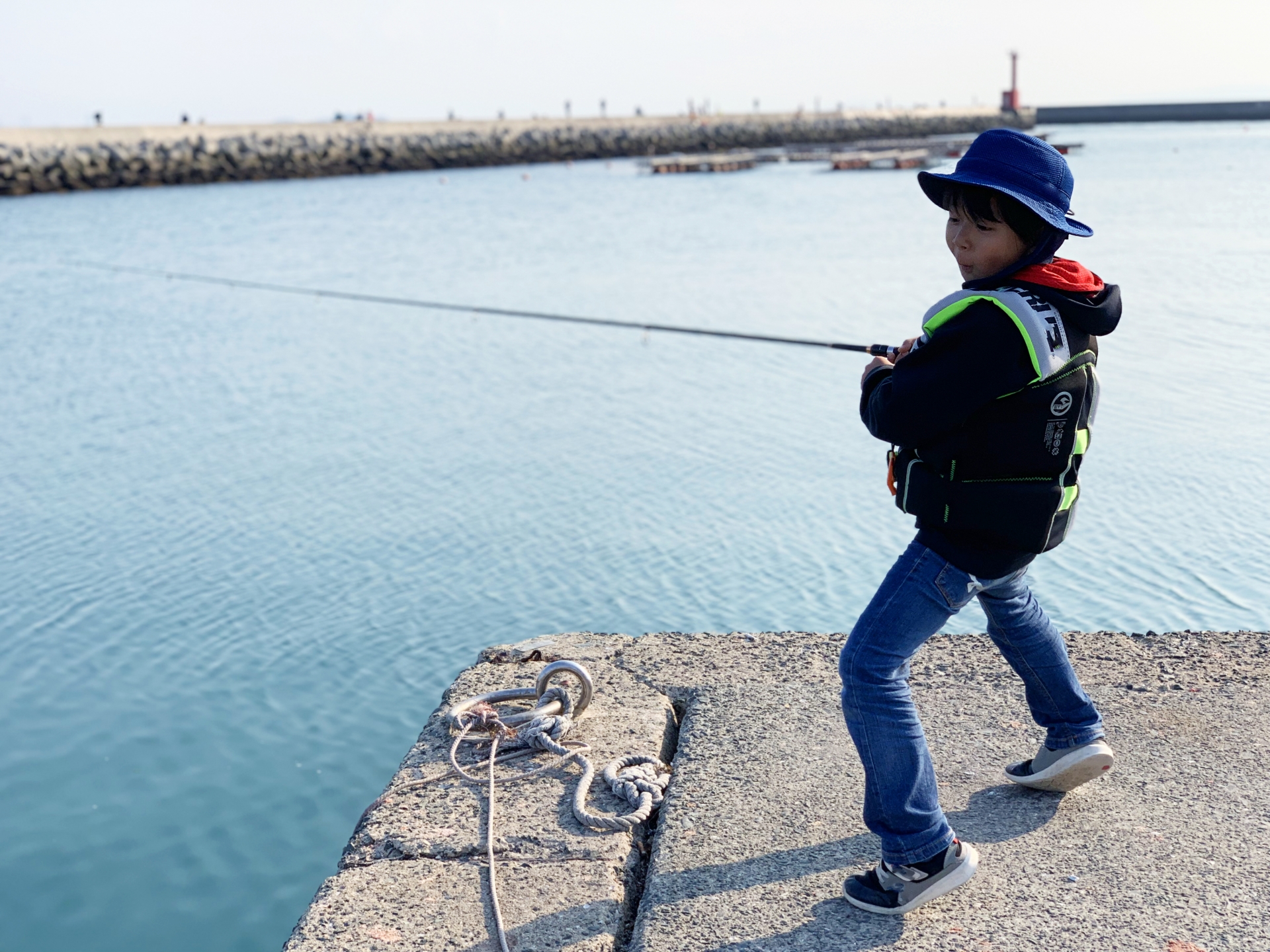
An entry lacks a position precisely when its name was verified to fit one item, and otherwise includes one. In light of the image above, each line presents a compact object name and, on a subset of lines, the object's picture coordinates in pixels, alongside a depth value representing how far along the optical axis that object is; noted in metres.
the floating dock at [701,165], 46.75
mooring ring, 3.11
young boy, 2.11
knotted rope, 2.71
